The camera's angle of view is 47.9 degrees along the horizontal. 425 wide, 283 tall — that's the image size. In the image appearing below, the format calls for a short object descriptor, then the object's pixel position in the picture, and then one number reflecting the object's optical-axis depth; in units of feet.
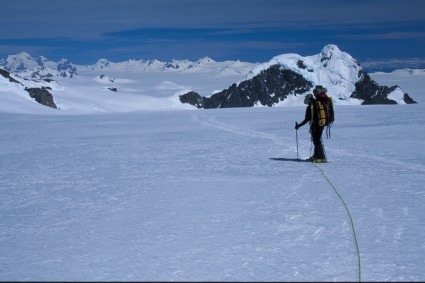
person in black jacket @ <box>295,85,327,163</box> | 38.04
